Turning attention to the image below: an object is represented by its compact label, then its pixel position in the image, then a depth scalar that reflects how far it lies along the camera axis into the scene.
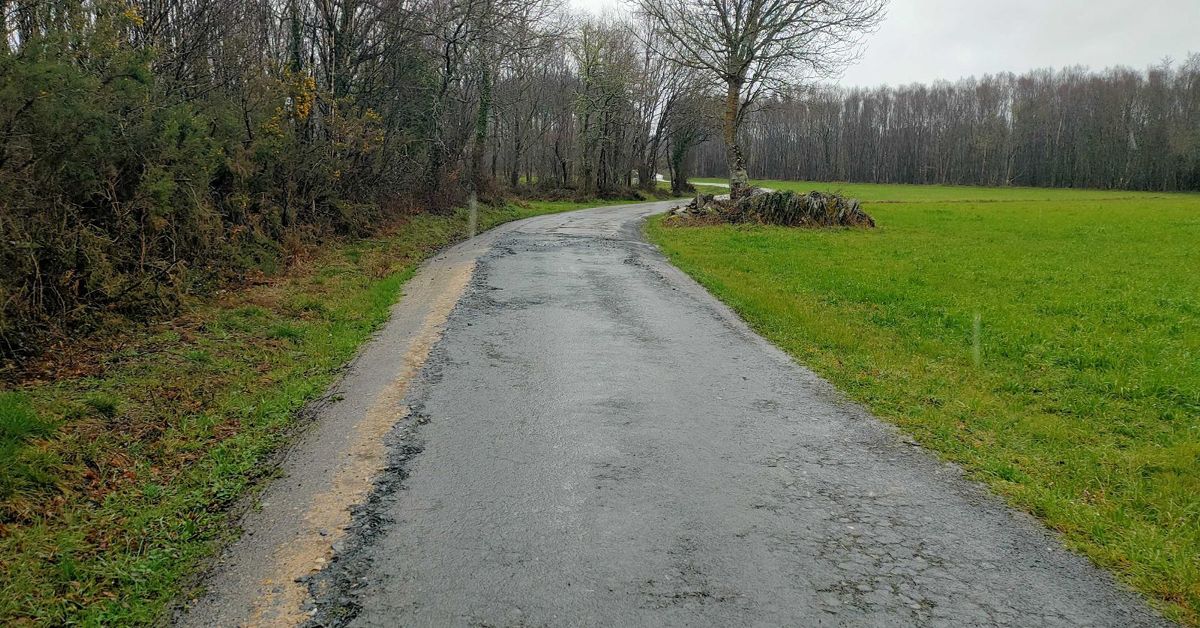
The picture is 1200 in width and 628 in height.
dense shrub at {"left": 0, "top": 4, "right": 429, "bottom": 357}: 6.29
